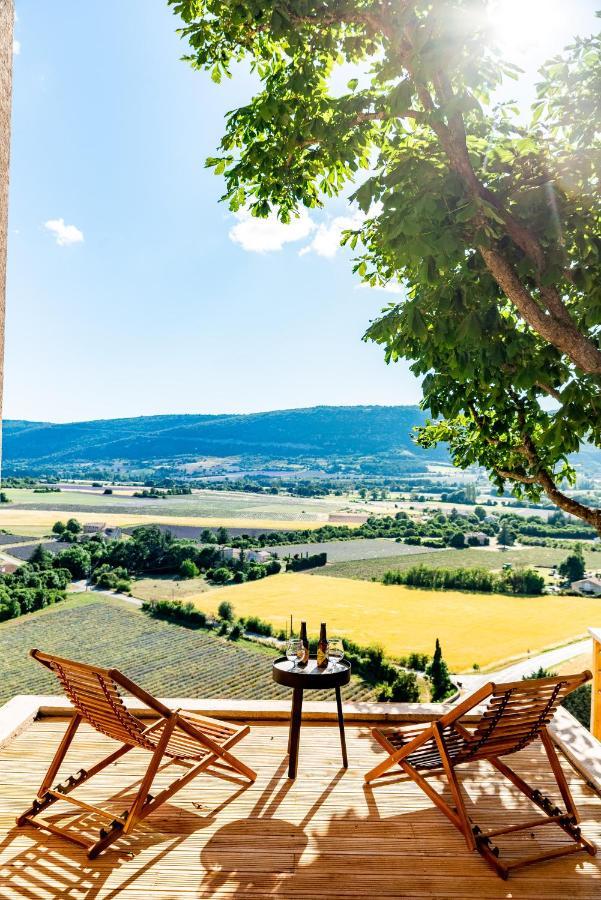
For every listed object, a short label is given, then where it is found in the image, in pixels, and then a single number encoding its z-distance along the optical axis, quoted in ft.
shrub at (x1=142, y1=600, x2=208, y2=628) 68.49
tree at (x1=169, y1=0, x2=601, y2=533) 8.27
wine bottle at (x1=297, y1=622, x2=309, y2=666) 10.57
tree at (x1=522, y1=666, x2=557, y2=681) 54.12
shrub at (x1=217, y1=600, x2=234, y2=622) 67.32
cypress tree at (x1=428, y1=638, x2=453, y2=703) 56.70
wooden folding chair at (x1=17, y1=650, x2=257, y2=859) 7.74
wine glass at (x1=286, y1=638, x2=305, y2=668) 10.72
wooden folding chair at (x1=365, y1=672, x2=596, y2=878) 7.81
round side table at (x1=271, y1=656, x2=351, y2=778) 9.86
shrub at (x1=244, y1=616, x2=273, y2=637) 64.08
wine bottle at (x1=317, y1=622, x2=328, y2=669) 10.50
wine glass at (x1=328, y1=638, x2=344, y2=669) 11.11
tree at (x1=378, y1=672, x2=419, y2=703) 52.13
